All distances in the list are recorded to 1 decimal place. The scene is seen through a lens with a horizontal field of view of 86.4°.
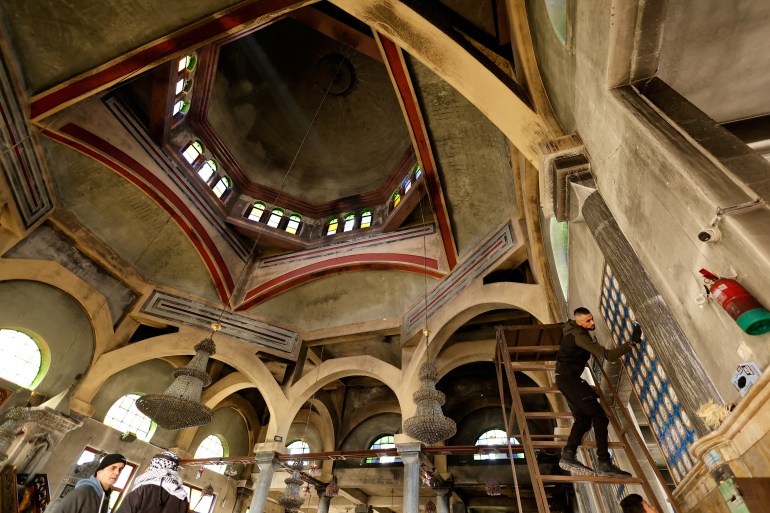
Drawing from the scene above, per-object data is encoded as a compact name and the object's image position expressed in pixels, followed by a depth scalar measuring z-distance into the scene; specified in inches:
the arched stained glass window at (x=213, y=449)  426.3
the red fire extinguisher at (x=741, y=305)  63.6
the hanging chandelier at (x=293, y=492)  319.6
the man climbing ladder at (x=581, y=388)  112.2
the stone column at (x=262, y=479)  302.7
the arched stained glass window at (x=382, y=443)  446.9
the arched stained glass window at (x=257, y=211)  481.4
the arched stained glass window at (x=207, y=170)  445.0
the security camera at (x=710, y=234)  74.4
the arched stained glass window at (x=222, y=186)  460.4
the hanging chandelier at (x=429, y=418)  219.8
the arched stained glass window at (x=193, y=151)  423.8
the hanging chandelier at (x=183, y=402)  225.6
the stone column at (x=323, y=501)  392.5
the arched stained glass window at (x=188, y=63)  381.7
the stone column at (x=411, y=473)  272.1
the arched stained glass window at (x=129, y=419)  367.2
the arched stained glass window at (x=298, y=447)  473.4
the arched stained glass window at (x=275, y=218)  482.0
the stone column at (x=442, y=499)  361.7
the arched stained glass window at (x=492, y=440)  400.4
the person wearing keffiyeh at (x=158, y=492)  96.4
